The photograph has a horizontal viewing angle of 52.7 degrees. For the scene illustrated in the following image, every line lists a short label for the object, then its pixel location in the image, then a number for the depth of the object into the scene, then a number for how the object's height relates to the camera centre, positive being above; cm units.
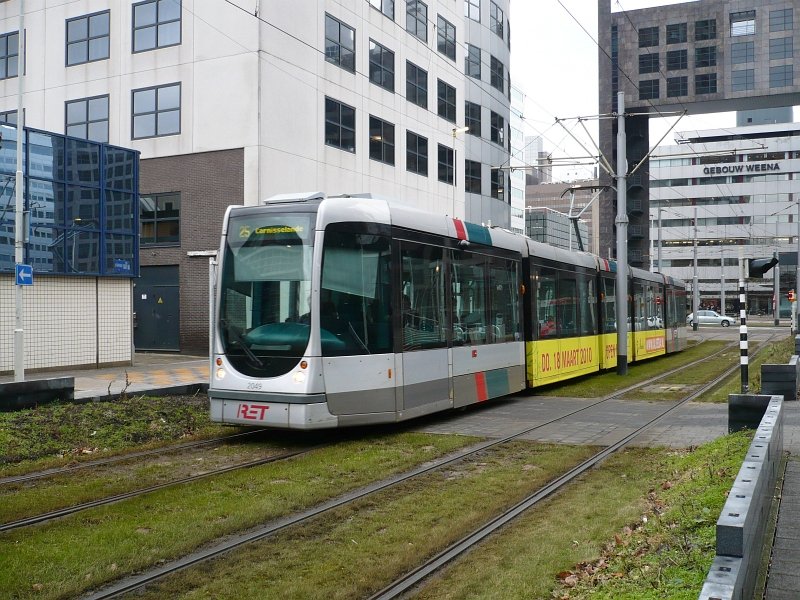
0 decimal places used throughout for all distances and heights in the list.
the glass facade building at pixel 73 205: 1927 +296
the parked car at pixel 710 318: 6716 +11
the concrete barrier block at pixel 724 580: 304 -103
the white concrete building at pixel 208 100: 2516 +751
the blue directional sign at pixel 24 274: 1504 +88
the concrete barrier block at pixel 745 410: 881 -101
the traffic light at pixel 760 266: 1455 +97
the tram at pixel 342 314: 998 +8
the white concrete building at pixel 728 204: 9175 +1372
